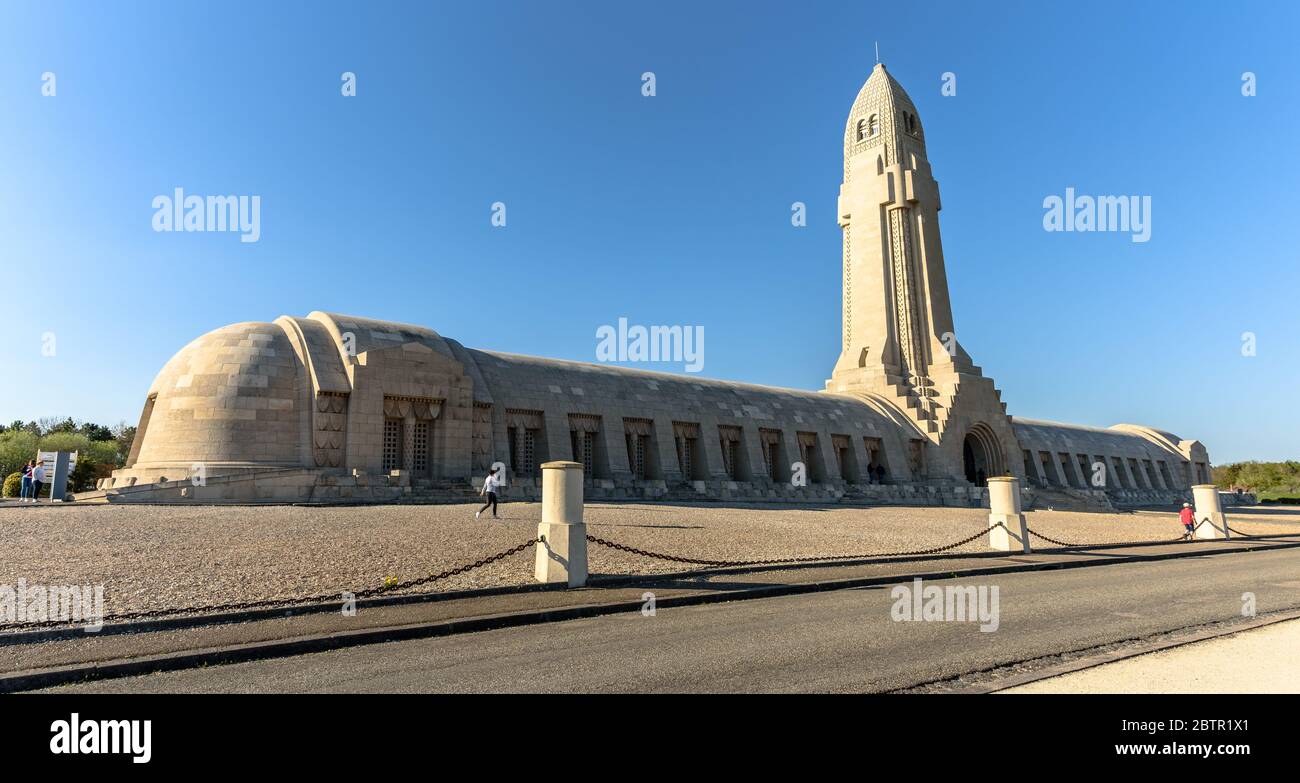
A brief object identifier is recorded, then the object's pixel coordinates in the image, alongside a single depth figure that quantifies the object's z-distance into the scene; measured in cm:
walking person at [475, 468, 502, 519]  1750
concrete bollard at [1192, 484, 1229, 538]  2266
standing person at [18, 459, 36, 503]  2302
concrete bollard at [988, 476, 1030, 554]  1702
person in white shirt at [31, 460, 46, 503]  2282
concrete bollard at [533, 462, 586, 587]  1077
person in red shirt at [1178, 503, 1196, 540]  2184
